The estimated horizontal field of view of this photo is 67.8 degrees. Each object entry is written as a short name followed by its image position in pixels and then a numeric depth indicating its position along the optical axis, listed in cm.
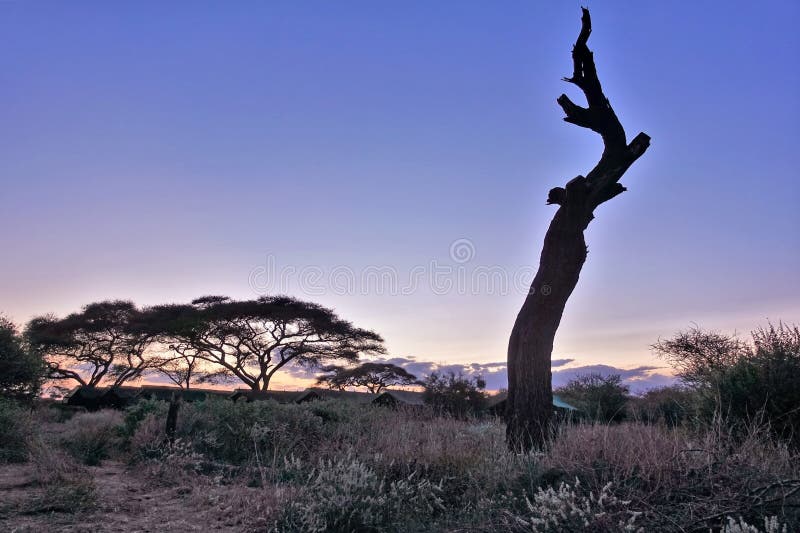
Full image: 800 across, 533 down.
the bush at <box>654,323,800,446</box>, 931
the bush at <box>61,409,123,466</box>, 1260
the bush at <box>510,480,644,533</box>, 490
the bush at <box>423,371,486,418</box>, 3030
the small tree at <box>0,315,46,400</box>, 1705
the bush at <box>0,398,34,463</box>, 1178
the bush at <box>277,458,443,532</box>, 650
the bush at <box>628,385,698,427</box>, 1106
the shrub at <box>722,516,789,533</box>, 394
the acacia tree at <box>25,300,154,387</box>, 3378
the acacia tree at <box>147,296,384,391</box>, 3328
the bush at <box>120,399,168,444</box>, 1423
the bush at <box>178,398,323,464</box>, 1307
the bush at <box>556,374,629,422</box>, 2617
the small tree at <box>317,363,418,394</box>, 3878
